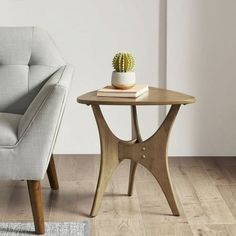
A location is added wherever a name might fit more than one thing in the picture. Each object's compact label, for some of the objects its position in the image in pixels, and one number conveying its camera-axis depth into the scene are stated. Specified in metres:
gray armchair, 3.01
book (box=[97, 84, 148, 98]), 3.16
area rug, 3.04
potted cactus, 3.28
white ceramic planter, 3.27
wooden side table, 3.25
